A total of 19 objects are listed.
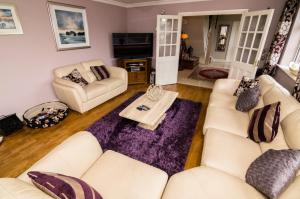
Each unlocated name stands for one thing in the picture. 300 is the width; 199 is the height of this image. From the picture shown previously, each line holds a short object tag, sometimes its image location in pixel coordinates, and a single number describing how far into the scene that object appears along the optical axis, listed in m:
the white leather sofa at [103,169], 1.11
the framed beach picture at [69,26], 2.99
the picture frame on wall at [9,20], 2.28
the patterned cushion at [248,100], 2.21
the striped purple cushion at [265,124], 1.54
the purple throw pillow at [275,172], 1.03
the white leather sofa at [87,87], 2.78
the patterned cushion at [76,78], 3.08
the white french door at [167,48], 4.07
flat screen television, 4.23
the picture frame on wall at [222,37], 7.63
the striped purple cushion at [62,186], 0.79
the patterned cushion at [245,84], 2.53
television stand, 4.45
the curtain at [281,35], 2.90
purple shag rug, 1.97
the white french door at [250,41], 2.94
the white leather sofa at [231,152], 1.12
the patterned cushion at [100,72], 3.61
